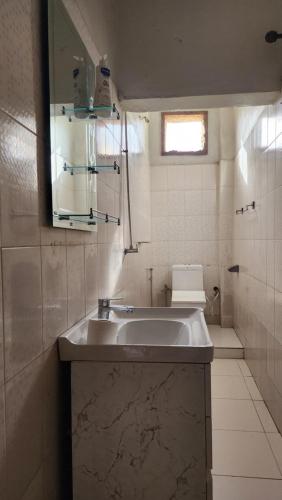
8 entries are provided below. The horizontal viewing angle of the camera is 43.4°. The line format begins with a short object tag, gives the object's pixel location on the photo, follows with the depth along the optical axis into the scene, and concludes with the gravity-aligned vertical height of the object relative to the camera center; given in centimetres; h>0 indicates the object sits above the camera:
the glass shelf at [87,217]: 111 +10
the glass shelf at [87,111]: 124 +50
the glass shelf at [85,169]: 125 +30
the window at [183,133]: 415 +132
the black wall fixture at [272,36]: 182 +108
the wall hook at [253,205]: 275 +31
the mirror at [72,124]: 108 +44
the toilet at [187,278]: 400 -38
